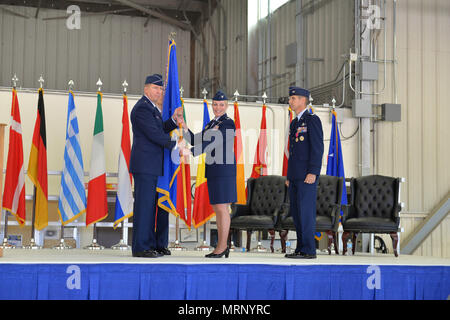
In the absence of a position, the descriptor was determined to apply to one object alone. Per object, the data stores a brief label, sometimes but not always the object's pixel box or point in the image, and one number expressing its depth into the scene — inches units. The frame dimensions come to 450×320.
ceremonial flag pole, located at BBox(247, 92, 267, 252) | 331.9
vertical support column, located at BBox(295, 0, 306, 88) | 449.4
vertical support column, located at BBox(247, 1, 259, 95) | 501.0
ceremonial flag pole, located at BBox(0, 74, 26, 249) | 287.9
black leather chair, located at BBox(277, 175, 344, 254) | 270.5
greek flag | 293.0
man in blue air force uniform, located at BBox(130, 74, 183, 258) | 198.5
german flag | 290.8
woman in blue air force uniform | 195.5
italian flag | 295.3
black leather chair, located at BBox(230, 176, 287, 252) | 291.7
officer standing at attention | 211.9
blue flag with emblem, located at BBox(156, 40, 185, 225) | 205.8
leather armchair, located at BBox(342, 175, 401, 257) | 269.9
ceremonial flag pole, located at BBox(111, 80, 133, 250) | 289.6
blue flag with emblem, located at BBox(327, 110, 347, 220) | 345.7
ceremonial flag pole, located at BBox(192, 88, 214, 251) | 299.0
